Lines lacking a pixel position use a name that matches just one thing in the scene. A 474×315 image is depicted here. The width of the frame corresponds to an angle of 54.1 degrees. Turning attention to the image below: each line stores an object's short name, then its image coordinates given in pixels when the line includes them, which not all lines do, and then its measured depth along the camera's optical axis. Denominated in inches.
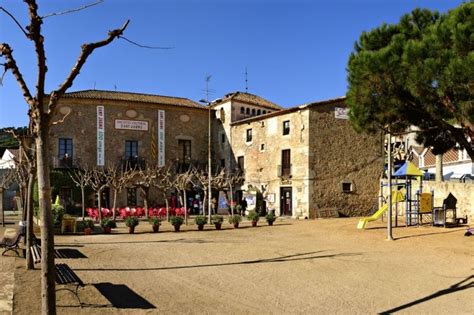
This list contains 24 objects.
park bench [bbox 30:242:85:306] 236.1
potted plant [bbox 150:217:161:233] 668.1
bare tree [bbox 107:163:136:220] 958.3
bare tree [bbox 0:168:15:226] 903.1
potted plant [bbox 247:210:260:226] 773.9
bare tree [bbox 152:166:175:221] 1116.5
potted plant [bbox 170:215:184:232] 668.7
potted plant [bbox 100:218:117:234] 640.4
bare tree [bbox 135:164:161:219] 882.7
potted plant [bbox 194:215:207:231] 701.3
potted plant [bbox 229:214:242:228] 742.5
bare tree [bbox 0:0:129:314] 155.3
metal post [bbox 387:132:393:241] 529.5
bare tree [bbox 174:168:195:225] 835.4
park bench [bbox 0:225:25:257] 389.4
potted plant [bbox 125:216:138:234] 642.2
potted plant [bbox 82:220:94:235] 621.3
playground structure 681.0
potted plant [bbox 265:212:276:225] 789.2
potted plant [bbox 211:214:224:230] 716.0
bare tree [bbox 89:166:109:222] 1024.2
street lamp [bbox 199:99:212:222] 825.3
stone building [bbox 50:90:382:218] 984.3
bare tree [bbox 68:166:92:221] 1038.5
